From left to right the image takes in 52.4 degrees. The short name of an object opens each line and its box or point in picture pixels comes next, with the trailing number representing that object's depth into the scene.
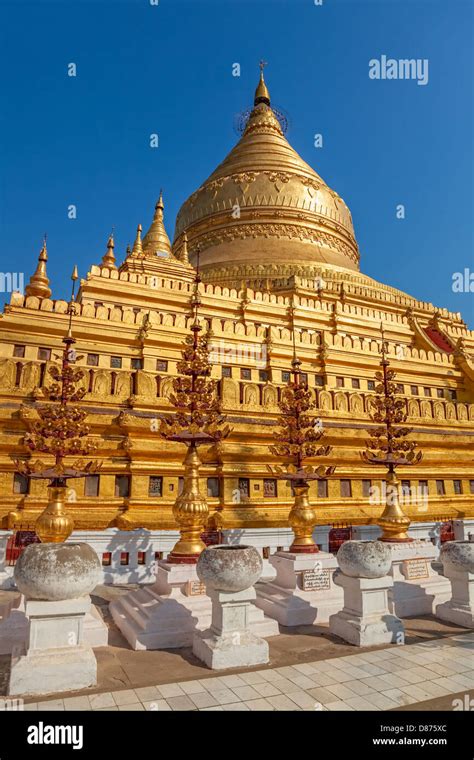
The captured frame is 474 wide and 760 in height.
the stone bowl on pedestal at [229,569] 6.75
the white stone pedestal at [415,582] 9.67
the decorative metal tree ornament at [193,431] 9.42
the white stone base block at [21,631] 7.20
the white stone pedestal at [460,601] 8.79
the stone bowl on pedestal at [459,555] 8.82
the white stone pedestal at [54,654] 5.56
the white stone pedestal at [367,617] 7.57
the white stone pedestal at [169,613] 7.47
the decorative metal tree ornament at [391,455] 11.72
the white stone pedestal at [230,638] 6.48
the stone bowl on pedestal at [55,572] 5.79
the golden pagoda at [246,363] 13.55
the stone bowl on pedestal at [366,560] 7.91
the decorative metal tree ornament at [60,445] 9.12
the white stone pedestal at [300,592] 9.02
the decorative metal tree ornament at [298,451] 10.77
